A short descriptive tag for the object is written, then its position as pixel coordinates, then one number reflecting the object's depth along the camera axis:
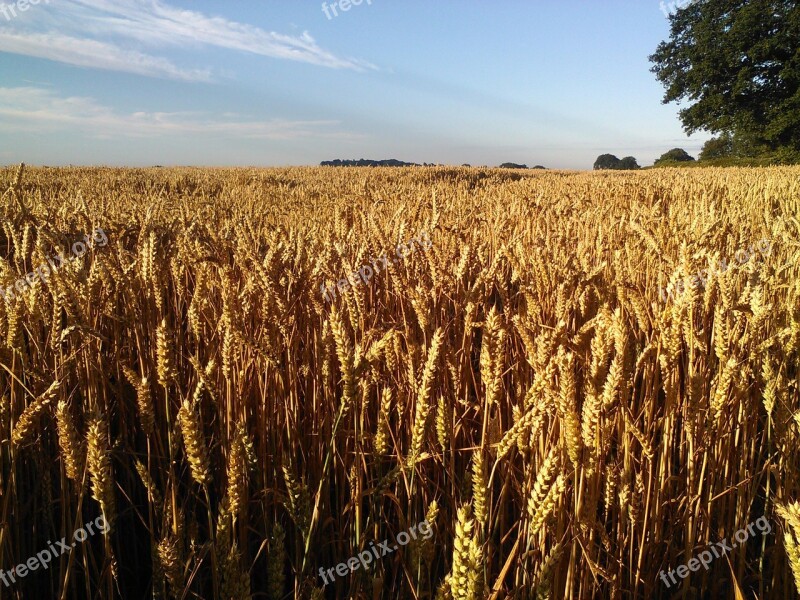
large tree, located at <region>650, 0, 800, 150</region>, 19.98
